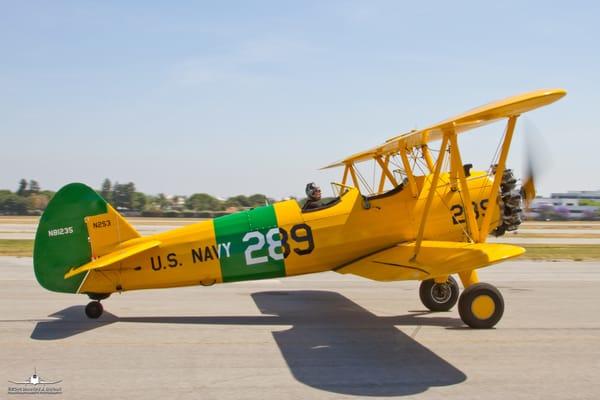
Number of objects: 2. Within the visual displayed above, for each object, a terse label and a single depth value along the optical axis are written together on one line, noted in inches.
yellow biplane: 301.4
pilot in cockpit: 338.2
